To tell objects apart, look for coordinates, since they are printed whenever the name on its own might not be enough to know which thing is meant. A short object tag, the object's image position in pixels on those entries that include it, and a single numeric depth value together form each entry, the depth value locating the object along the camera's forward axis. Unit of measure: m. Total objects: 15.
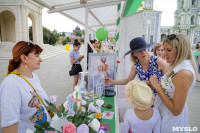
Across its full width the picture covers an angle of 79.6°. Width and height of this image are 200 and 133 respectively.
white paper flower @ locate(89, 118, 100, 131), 0.84
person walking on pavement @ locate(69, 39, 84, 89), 3.97
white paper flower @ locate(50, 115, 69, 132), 0.88
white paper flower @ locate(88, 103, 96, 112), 1.14
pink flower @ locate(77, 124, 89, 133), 0.76
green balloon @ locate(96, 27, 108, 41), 3.31
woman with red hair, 1.02
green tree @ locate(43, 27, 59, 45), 28.69
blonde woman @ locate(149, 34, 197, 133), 1.07
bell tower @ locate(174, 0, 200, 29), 41.50
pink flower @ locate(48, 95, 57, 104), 1.23
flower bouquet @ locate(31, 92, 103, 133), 0.77
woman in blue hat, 1.72
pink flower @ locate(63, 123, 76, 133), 0.75
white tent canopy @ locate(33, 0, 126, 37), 2.40
